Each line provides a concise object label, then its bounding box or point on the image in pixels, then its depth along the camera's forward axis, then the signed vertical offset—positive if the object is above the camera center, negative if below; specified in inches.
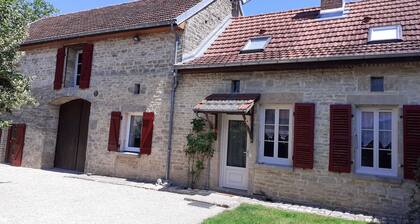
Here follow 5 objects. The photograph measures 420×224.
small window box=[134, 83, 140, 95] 402.3 +61.4
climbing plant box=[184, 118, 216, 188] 335.9 -5.5
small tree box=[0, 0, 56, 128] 333.1 +78.3
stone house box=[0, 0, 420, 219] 279.1 +48.8
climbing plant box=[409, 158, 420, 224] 240.0 -37.5
